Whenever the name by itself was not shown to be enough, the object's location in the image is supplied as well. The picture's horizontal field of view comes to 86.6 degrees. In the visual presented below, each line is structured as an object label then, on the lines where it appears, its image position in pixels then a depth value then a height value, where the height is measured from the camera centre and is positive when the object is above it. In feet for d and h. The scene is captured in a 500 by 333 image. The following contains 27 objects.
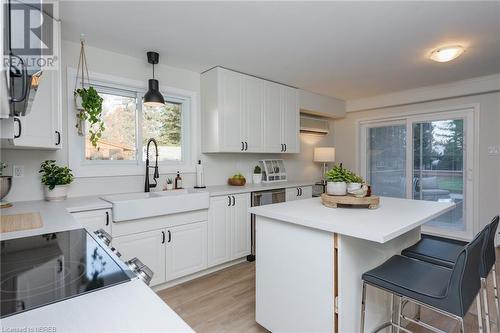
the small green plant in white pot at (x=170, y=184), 10.02 -0.74
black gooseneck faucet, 9.28 -0.30
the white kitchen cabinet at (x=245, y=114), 10.43 +2.19
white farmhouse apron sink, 7.30 -1.17
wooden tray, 6.03 -0.85
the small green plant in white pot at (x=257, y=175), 12.71 -0.51
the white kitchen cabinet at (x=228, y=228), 9.60 -2.43
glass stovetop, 2.42 -1.19
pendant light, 8.49 +2.31
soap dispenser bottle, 10.26 -0.65
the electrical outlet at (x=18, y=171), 7.29 -0.18
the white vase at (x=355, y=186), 6.31 -0.52
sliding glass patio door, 12.96 +0.12
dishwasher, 10.74 -1.44
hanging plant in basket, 7.70 +1.76
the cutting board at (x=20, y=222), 4.65 -1.09
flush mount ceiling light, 8.60 +3.68
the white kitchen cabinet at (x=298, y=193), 12.09 -1.34
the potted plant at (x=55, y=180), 7.35 -0.45
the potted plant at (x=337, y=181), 6.32 -0.41
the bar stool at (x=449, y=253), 5.11 -1.95
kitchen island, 4.85 -1.94
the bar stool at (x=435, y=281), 3.92 -2.01
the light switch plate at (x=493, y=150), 11.92 +0.63
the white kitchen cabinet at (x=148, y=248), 7.52 -2.48
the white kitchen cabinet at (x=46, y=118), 6.03 +1.14
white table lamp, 15.44 +0.57
